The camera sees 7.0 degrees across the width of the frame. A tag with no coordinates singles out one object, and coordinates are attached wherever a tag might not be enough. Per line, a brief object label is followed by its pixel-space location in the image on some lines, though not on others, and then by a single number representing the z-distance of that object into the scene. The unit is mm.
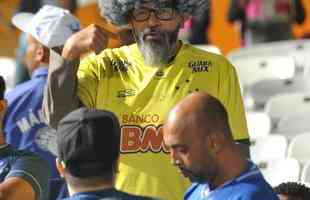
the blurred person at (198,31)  22239
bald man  8685
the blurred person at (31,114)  13614
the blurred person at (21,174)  9880
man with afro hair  10640
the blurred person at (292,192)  10965
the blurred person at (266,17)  20764
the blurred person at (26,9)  21590
